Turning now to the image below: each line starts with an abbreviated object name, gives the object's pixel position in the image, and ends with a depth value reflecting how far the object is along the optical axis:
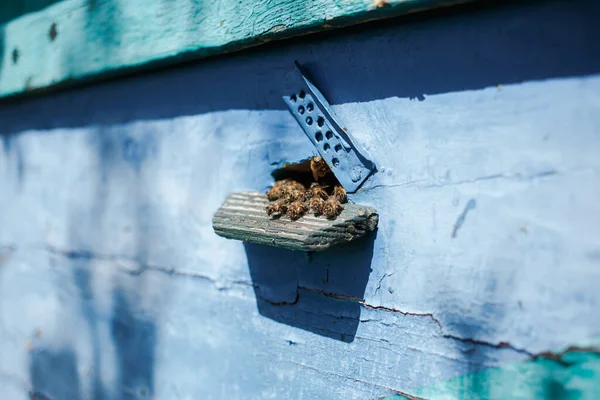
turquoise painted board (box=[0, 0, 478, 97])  0.58
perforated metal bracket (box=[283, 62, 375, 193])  0.60
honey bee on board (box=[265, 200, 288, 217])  0.60
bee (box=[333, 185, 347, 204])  0.60
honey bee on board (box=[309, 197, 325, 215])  0.59
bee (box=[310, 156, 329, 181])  0.61
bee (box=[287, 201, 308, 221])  0.59
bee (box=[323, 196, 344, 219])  0.58
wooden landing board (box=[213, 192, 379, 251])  0.57
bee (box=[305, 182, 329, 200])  0.60
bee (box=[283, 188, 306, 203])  0.60
